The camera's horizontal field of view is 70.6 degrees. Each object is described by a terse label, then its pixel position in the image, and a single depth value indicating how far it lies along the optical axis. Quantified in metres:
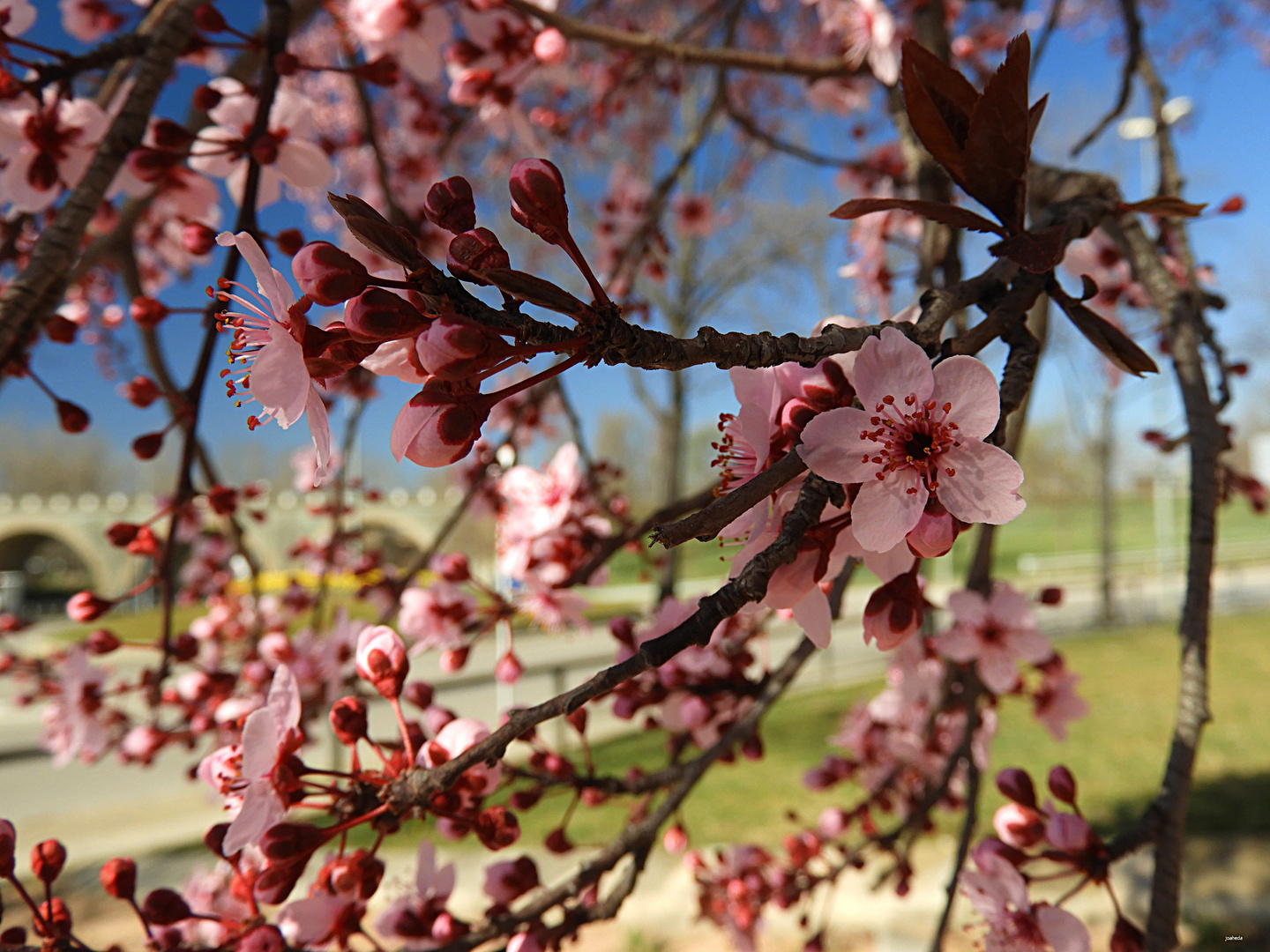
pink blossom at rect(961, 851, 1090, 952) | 0.13
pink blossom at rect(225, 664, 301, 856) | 0.10
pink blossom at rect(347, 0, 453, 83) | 0.23
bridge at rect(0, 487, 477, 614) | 11.99
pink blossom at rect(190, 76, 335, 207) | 0.16
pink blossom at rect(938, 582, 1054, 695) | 0.19
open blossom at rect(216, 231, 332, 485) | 0.08
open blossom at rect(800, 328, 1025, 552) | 0.08
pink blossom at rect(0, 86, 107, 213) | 0.17
